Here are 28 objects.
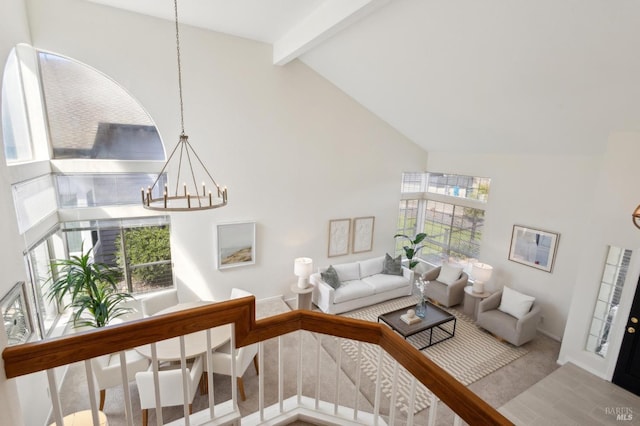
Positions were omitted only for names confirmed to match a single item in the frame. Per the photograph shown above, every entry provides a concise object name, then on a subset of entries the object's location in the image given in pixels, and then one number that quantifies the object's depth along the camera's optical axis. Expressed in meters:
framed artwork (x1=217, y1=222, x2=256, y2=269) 5.52
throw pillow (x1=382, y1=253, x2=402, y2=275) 6.95
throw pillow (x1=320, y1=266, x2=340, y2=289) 6.19
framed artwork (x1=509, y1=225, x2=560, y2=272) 5.46
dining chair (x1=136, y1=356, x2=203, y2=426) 2.93
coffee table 5.06
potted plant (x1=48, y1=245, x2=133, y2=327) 3.59
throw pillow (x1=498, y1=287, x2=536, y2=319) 5.29
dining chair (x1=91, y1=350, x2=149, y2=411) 3.35
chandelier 4.88
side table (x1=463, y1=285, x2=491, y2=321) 5.92
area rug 4.28
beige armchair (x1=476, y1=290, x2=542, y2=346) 5.09
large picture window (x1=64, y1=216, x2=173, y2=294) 4.64
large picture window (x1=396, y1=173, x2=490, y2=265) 6.81
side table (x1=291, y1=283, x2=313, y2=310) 5.90
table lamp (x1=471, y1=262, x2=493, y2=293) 5.91
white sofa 5.99
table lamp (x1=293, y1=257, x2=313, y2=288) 5.86
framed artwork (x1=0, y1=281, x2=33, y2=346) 2.79
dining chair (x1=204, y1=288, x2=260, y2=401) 3.67
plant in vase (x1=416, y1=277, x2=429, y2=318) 5.40
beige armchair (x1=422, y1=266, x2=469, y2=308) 6.33
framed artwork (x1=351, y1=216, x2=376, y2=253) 7.01
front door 4.04
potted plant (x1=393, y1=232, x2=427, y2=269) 7.27
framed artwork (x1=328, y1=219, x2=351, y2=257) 6.71
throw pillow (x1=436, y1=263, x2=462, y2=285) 6.48
